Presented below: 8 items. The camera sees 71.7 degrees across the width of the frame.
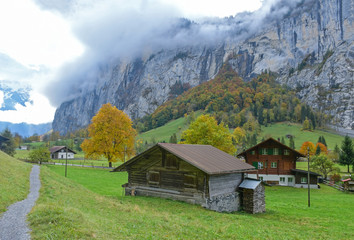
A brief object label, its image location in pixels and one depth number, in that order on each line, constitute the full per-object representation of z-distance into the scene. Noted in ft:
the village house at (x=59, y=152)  318.57
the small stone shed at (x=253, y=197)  78.33
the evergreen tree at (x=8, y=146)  239.30
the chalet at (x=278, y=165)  169.58
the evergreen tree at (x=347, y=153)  222.89
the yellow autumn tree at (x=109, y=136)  178.40
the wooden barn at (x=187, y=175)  69.67
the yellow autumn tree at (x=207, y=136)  172.31
